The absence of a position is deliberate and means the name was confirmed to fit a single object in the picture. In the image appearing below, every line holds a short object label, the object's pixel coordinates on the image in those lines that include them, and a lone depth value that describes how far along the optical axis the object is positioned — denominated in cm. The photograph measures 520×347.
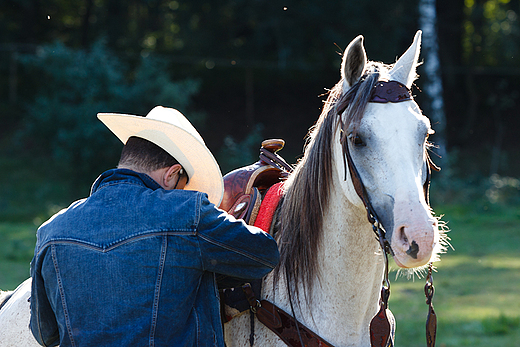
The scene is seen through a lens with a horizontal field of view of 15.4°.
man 518
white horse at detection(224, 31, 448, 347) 524
